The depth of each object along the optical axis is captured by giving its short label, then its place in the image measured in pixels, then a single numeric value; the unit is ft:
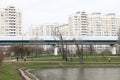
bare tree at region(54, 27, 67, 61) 278.26
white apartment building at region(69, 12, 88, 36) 596.70
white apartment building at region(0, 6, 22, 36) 570.05
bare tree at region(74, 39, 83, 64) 213.38
